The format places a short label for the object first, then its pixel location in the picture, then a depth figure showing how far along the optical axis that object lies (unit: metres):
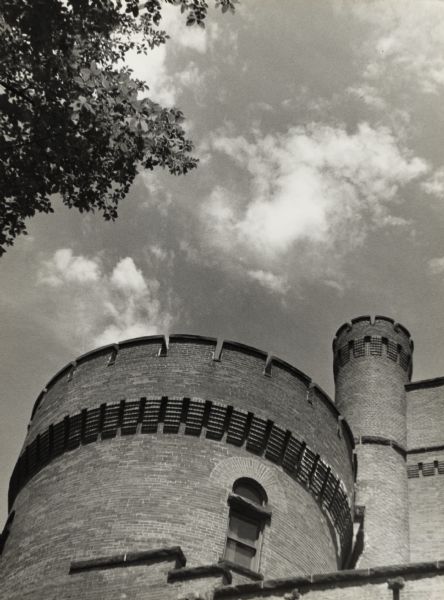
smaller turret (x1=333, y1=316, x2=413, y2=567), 18.52
